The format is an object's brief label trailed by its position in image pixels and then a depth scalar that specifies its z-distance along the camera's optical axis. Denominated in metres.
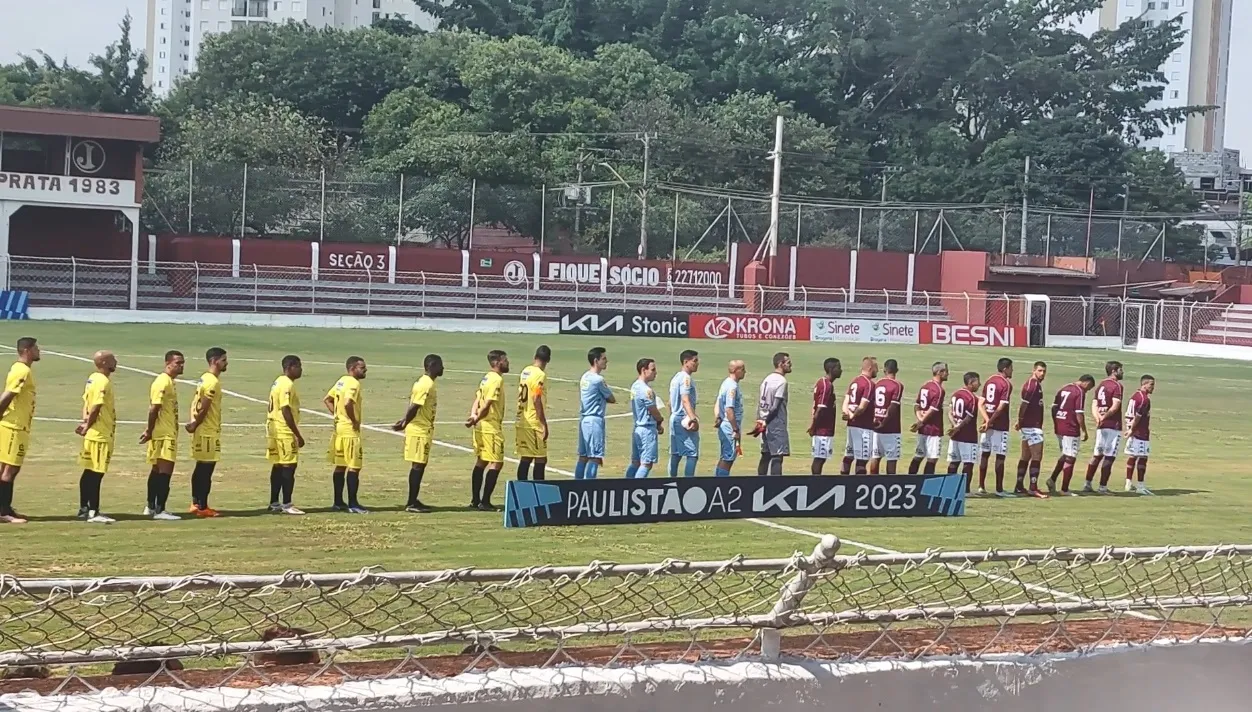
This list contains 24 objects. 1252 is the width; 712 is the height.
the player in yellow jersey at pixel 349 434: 16.09
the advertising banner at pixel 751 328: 53.66
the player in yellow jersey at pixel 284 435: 15.76
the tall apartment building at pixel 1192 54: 137.38
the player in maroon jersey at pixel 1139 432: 20.86
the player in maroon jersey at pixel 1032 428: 20.25
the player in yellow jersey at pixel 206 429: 15.35
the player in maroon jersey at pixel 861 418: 19.08
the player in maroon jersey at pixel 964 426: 19.73
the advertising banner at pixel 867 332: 56.00
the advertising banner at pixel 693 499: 14.06
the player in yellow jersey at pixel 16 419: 14.48
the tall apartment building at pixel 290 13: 134.38
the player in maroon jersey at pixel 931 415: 19.62
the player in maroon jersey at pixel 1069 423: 20.59
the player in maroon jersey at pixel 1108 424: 20.78
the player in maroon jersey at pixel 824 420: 19.12
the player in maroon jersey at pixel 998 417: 19.88
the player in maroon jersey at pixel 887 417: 19.28
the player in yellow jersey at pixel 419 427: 16.53
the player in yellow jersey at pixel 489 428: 16.64
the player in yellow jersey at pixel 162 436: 15.07
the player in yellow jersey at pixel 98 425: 14.63
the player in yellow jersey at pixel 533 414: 16.78
